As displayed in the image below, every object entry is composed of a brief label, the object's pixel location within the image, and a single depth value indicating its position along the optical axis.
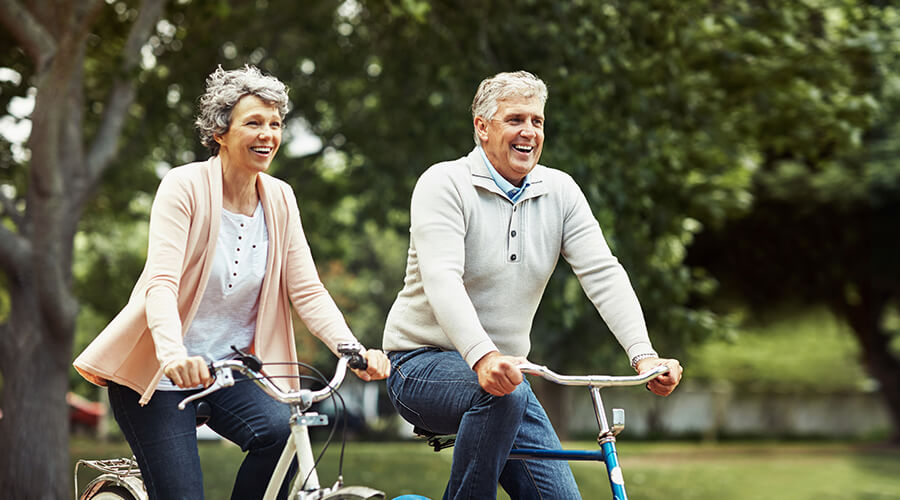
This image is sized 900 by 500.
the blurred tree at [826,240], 19.41
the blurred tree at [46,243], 8.45
